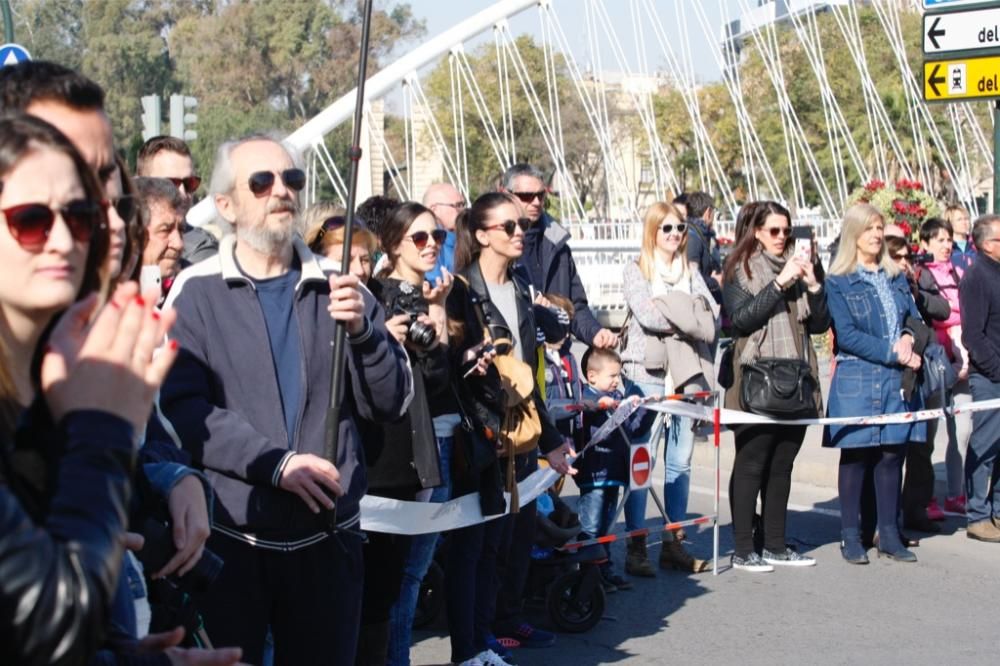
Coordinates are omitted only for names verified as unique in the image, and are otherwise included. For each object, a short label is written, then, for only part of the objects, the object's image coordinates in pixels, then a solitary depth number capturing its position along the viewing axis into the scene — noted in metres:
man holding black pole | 4.01
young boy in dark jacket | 7.96
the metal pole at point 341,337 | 3.95
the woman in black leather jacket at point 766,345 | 8.49
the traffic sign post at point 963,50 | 10.90
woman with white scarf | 8.62
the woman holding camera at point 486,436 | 6.07
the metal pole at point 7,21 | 18.61
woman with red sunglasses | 1.69
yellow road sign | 10.94
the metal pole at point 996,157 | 11.01
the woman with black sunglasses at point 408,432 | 5.40
